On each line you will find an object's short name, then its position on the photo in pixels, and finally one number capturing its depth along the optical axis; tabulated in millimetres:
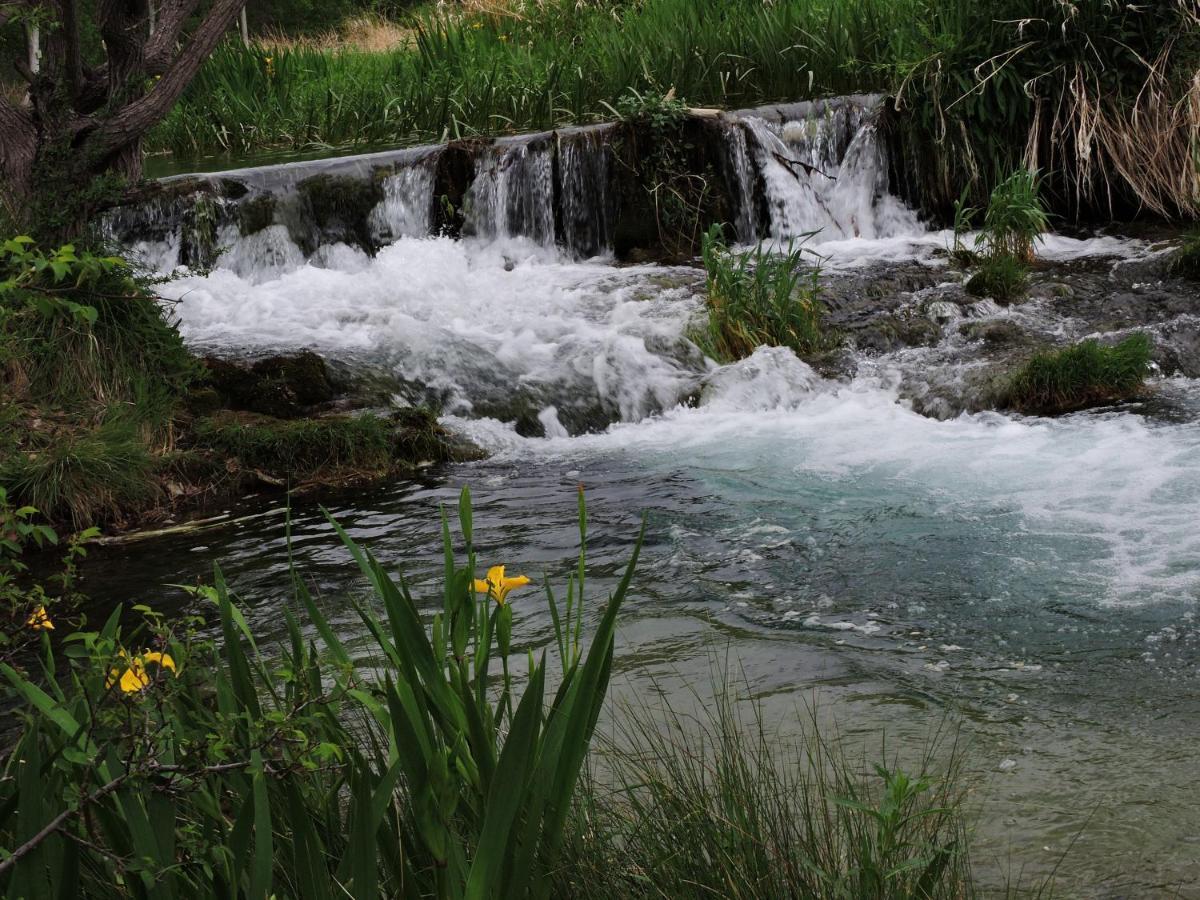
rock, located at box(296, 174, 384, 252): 11094
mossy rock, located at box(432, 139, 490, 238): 11234
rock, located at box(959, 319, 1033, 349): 8039
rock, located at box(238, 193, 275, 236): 10805
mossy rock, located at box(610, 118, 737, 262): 10828
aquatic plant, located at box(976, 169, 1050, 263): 9156
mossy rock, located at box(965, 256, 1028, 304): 8742
